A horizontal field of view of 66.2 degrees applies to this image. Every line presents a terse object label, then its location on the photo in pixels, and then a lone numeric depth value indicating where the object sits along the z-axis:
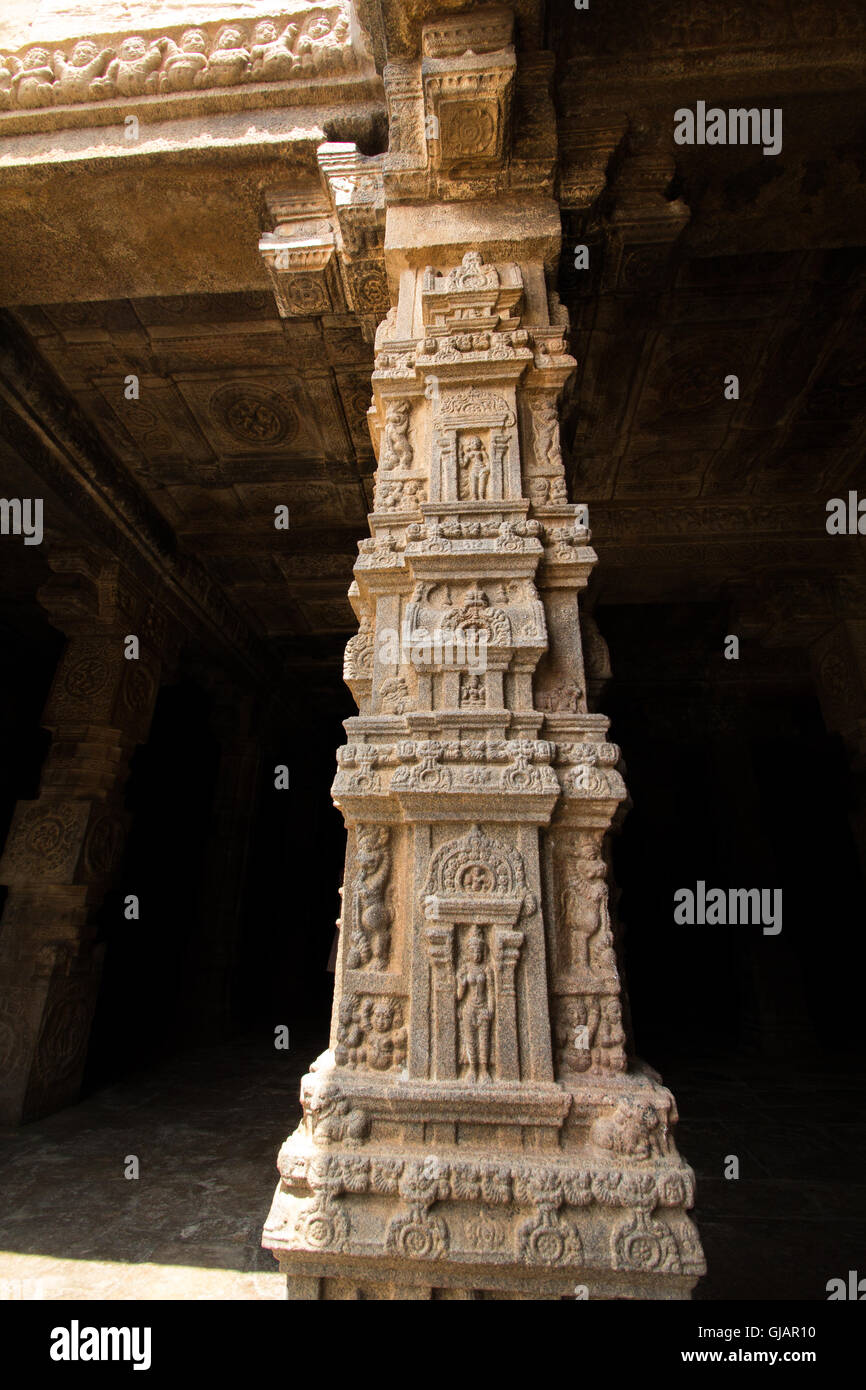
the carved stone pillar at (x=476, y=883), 1.70
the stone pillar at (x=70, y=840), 5.10
